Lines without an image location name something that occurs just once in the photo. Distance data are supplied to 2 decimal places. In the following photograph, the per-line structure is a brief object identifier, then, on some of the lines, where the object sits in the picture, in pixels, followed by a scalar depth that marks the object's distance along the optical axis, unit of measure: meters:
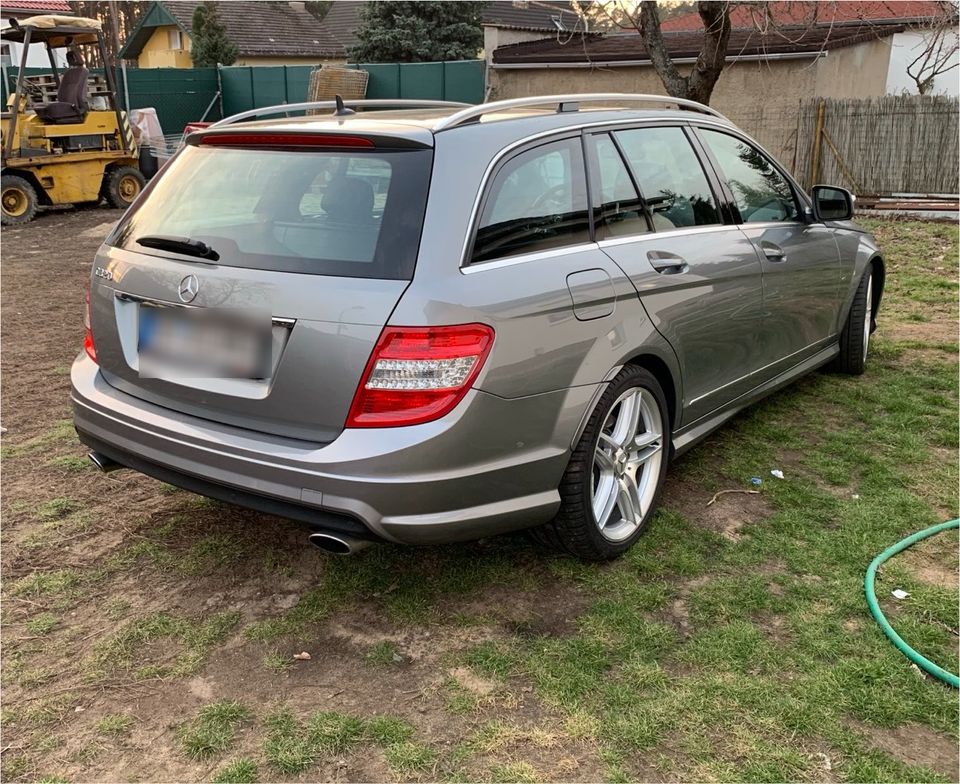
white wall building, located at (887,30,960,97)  23.47
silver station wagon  2.72
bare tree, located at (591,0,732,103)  9.07
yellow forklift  13.01
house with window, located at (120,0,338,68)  36.75
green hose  2.79
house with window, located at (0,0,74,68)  18.55
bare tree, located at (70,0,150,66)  40.16
